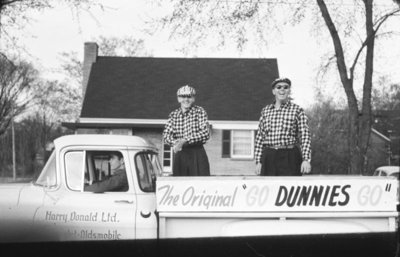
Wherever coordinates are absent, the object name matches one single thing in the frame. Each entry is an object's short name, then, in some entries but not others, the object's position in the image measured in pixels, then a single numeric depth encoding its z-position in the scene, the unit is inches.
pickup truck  186.4
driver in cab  204.2
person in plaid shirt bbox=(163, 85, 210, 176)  234.2
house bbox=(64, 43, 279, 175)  954.7
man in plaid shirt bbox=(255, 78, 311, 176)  228.2
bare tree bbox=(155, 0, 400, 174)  434.6
